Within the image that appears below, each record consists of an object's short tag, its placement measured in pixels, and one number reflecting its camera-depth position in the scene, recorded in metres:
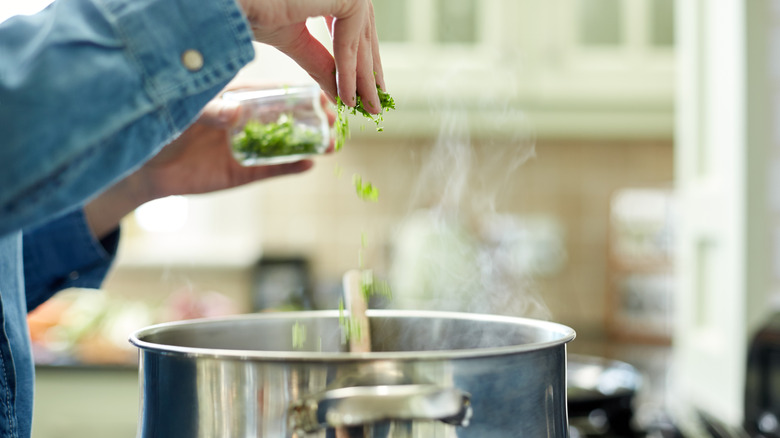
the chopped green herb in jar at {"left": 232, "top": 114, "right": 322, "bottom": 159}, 1.34
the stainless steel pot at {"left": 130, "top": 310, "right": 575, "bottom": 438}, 0.99
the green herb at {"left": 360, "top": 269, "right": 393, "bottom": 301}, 1.21
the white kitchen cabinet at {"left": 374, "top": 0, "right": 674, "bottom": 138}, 4.16
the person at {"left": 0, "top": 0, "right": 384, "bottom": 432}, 0.98
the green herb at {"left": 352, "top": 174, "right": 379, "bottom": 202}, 1.23
